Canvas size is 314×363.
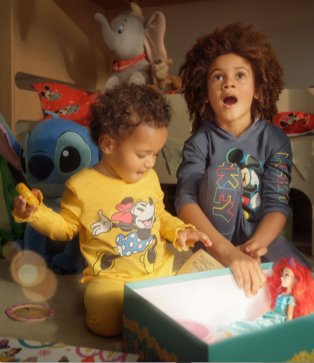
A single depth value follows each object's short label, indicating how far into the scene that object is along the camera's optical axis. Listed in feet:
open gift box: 1.46
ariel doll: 2.03
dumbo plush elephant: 5.05
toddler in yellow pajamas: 2.29
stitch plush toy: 3.06
